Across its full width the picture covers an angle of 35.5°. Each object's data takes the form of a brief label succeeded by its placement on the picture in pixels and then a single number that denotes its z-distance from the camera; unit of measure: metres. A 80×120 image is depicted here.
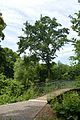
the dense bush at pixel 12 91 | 10.19
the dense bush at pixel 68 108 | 5.70
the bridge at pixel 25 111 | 6.03
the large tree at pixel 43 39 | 24.90
